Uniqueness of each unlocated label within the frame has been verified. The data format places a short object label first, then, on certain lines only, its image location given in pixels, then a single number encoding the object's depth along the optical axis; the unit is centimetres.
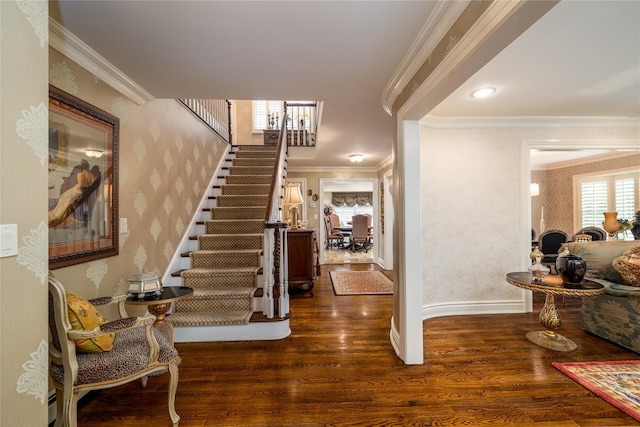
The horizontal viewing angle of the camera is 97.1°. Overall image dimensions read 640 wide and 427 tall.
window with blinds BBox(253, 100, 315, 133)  664
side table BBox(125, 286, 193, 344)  196
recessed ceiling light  261
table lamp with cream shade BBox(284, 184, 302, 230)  428
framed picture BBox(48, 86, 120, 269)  173
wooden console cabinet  422
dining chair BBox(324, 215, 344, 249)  919
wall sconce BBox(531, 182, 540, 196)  549
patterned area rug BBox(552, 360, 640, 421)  182
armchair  138
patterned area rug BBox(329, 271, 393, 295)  441
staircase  276
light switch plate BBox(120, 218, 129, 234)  234
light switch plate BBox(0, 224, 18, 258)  97
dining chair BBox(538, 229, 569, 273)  423
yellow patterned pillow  145
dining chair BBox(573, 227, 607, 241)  423
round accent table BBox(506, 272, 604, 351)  238
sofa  246
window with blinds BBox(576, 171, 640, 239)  507
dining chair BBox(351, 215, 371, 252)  848
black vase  242
